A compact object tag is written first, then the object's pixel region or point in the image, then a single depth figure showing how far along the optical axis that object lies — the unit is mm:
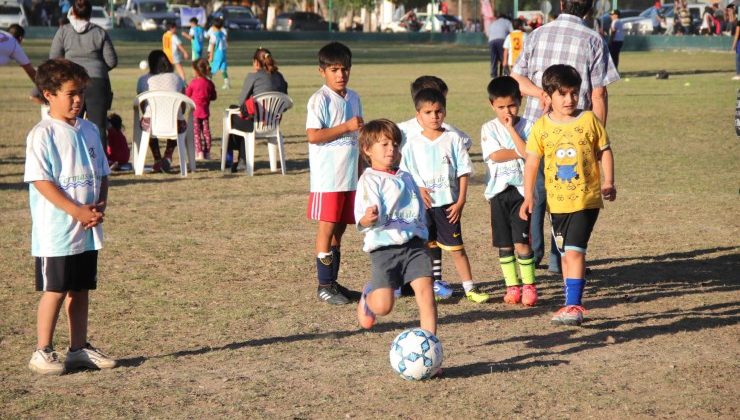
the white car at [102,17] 61000
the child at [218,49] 29406
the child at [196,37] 32250
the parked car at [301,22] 79750
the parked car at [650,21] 60500
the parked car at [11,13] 60081
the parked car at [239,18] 69625
